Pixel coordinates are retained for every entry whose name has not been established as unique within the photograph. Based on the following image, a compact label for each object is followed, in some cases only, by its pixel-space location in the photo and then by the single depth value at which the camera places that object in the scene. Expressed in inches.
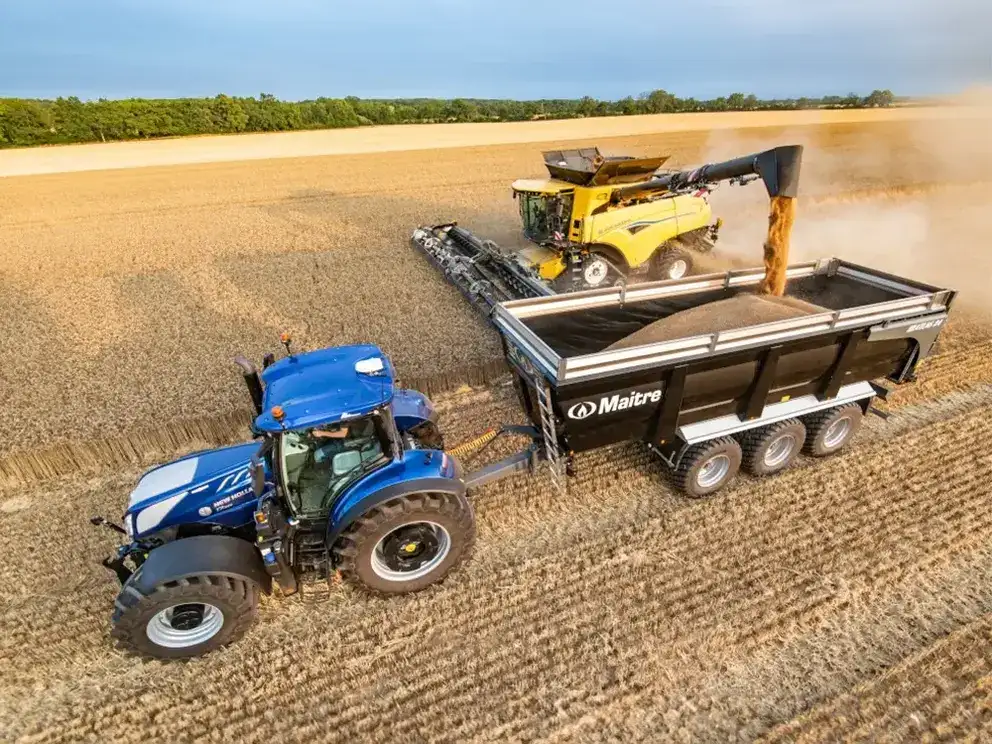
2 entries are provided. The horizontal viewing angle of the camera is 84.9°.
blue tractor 134.9
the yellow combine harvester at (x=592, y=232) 361.4
